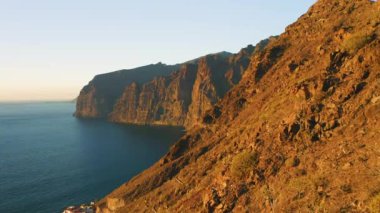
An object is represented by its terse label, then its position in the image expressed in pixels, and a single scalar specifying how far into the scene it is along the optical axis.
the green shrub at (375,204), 16.58
